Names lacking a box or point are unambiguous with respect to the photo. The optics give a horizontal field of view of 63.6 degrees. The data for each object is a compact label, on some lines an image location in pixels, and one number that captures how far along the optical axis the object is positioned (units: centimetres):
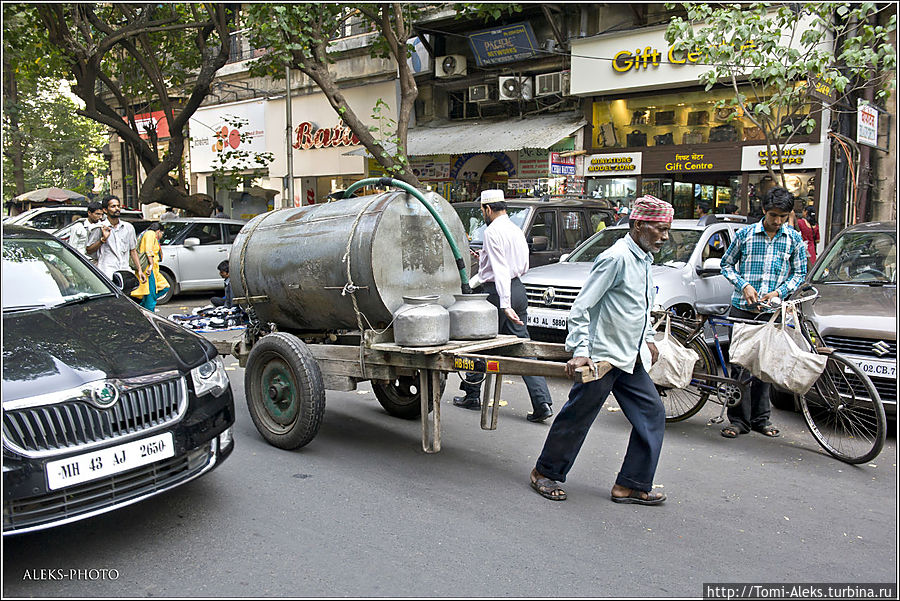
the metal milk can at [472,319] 473
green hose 498
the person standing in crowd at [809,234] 1160
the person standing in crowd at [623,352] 411
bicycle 508
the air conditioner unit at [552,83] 1701
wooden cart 445
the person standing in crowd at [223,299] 1121
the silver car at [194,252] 1412
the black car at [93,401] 324
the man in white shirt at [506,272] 607
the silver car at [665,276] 766
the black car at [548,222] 959
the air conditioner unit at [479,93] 1864
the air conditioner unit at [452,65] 1889
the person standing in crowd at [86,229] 887
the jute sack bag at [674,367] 531
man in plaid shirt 568
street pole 2091
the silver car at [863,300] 546
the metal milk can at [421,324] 450
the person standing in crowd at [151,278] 925
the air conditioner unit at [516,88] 1772
